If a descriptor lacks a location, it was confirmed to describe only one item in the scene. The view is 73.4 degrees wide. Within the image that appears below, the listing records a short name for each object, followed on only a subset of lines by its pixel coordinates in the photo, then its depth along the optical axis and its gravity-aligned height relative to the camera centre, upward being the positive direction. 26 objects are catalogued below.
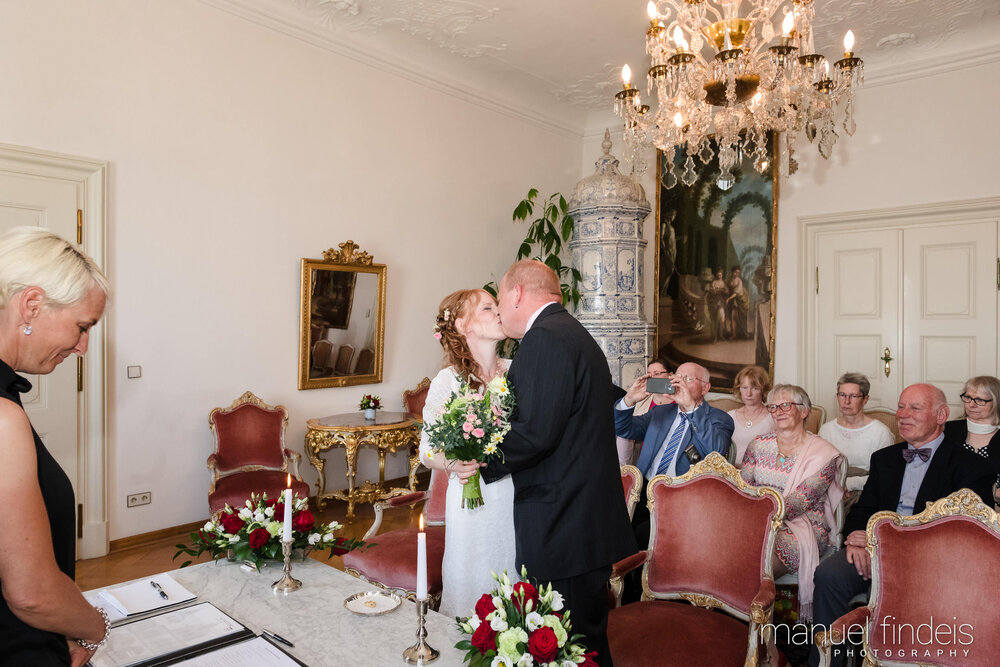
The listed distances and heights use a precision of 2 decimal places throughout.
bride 2.65 -0.84
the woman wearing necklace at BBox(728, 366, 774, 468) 5.40 -0.66
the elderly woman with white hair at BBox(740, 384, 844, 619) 3.54 -0.84
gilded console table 6.03 -1.00
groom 2.26 -0.49
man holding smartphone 3.85 -0.60
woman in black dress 1.26 -0.28
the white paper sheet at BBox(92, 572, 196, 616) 2.01 -0.84
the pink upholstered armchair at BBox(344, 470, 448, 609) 3.32 -1.17
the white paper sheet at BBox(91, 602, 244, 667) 1.71 -0.83
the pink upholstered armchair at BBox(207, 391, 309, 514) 5.33 -1.01
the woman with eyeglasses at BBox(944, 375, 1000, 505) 4.45 -0.57
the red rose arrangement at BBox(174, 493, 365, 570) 2.37 -0.75
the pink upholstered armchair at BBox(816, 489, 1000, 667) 2.40 -0.96
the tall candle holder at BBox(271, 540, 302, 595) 2.19 -0.83
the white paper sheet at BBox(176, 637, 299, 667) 1.67 -0.83
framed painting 7.96 +0.74
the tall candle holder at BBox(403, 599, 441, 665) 1.72 -0.83
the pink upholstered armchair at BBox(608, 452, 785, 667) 2.50 -1.05
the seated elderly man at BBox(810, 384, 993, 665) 3.48 -0.76
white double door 6.73 +0.30
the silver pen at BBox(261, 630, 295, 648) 1.80 -0.84
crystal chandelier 4.21 +1.63
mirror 6.38 +0.10
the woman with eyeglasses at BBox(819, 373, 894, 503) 5.12 -0.77
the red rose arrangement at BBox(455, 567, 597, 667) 1.52 -0.70
